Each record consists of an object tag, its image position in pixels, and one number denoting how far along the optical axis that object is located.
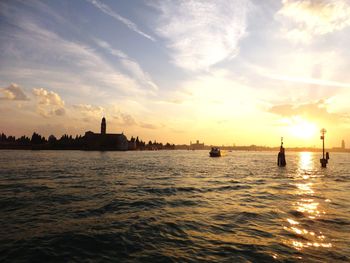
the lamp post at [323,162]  68.94
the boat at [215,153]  132.07
